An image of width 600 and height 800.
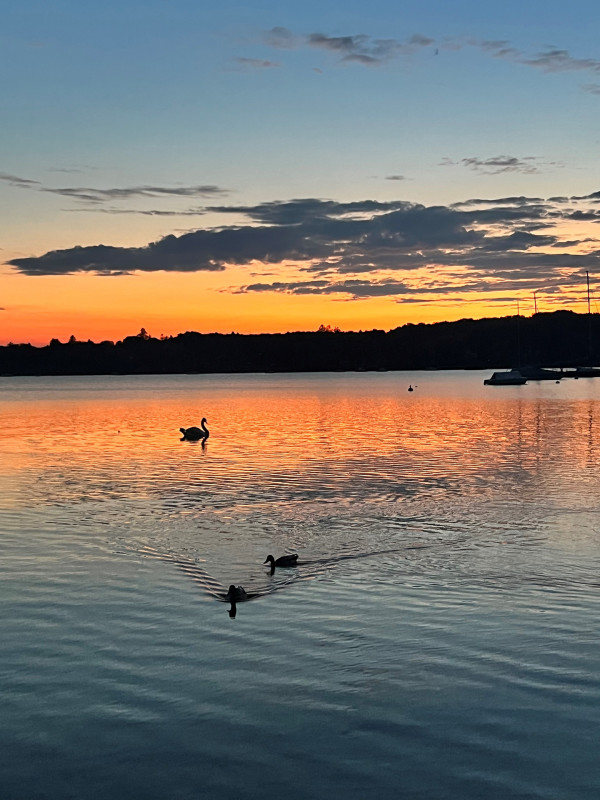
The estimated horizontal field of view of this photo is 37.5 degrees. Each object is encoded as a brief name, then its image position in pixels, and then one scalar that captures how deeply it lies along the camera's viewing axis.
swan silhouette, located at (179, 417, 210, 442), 57.28
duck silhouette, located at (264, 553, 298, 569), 19.95
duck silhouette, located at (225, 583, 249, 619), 16.52
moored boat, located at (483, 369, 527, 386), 168.50
